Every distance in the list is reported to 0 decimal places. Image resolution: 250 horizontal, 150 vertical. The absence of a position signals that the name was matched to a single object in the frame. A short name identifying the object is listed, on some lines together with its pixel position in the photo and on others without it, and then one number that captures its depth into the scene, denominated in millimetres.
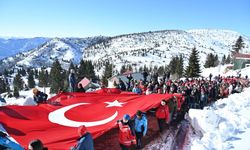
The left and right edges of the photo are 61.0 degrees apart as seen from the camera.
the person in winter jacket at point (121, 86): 12780
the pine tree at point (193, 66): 40629
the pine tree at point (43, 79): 74561
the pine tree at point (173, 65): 57076
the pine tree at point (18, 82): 84607
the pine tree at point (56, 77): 52180
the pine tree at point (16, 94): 67737
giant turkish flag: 6113
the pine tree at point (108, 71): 55673
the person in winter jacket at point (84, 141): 4339
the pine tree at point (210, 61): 59683
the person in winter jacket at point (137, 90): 12004
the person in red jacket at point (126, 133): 6068
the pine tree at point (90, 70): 50459
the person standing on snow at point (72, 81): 11445
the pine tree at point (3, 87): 76765
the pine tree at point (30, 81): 84510
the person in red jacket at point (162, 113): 8340
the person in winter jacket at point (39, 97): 9147
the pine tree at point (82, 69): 50913
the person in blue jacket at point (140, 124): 6540
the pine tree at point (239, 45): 68288
